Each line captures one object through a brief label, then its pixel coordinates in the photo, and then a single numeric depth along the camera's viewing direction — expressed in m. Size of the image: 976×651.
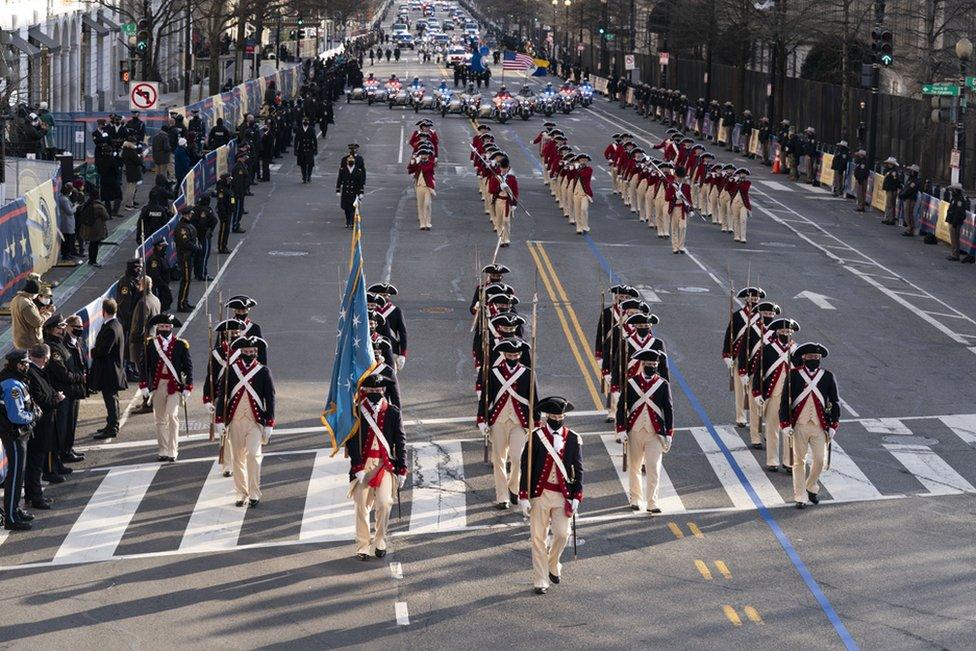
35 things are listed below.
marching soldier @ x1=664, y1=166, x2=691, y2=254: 35.03
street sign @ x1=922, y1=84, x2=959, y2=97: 37.88
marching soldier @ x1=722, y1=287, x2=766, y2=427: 20.84
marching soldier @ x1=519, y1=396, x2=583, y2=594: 14.96
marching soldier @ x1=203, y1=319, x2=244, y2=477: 18.50
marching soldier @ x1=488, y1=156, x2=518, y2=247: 35.78
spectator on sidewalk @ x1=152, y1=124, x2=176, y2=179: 41.84
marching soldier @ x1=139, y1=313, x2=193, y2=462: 19.36
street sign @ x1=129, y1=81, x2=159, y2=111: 41.19
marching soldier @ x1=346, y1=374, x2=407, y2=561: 15.89
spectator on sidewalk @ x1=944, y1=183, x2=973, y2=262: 35.47
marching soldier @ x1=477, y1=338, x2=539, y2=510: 17.80
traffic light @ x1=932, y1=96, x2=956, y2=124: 39.44
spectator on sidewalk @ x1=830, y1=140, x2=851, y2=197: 47.19
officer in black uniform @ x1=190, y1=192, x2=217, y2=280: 29.93
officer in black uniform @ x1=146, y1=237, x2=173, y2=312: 26.16
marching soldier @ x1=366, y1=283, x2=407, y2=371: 21.58
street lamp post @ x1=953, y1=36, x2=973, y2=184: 38.59
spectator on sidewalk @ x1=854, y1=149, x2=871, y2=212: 43.78
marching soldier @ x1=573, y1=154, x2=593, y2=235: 37.00
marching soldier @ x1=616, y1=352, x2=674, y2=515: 17.44
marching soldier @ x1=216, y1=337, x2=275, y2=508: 17.61
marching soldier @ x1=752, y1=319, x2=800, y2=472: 19.14
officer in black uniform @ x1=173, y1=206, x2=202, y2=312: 28.52
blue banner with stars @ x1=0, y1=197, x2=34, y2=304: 27.82
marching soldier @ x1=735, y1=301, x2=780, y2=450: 20.03
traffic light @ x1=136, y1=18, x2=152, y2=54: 44.84
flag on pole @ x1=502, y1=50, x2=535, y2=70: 76.88
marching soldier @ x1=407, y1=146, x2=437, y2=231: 37.00
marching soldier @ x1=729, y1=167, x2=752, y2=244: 36.31
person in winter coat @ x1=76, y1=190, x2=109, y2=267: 31.23
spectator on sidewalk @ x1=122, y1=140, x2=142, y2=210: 37.94
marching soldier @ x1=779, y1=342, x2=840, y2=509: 17.83
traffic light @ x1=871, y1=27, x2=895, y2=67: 43.38
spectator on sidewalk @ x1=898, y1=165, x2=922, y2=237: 39.69
